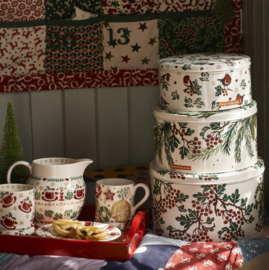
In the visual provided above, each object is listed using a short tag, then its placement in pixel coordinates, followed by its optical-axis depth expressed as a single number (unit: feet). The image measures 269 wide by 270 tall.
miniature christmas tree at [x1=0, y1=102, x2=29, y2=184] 7.18
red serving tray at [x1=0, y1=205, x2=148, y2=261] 6.33
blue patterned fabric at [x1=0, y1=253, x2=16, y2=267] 6.34
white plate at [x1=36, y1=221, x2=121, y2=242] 6.48
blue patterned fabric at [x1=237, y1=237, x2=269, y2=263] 6.34
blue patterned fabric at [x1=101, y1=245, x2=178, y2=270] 6.24
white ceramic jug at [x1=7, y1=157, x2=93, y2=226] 6.68
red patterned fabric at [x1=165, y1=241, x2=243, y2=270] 6.24
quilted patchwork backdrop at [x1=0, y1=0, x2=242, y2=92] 7.99
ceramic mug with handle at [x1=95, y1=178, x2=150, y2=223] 6.70
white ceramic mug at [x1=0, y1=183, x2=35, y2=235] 6.49
